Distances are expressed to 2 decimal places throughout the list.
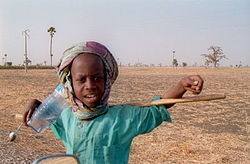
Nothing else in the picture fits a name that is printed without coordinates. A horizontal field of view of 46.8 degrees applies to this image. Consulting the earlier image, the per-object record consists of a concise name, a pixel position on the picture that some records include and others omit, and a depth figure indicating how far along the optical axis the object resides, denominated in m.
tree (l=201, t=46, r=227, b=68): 57.22
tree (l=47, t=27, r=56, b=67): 59.64
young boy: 1.59
